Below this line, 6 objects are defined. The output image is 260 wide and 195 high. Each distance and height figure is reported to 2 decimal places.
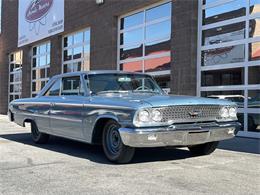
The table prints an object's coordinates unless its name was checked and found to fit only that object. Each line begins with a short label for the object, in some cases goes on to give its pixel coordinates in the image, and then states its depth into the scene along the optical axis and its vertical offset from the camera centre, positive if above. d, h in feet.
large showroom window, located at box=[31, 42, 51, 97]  45.09 +4.15
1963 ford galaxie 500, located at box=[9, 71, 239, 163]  13.08 -1.11
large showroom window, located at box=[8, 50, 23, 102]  51.45 +2.99
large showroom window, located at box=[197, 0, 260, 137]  22.22 +3.19
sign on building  41.90 +11.35
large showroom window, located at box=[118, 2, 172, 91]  28.38 +5.44
